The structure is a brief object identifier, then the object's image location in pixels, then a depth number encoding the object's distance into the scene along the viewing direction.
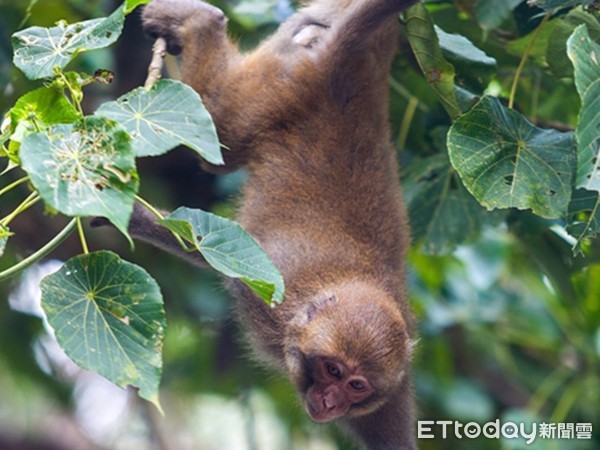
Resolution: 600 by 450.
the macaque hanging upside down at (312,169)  7.25
